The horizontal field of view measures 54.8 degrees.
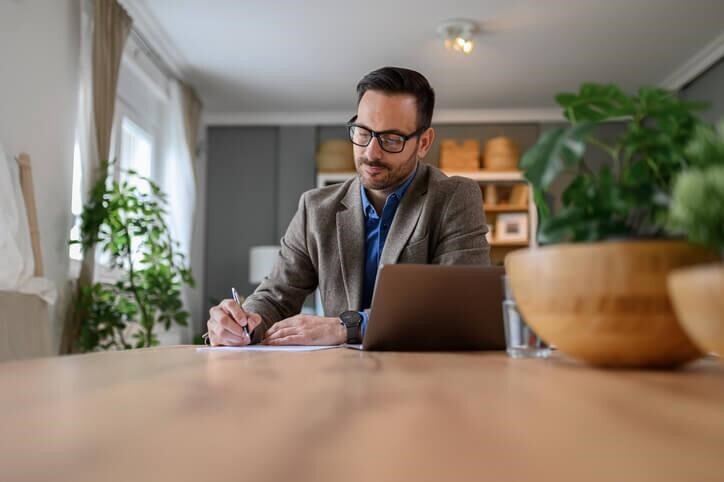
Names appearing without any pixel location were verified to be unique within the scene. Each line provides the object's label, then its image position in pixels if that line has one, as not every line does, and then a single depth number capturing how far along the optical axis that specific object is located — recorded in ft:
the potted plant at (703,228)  1.32
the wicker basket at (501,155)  19.76
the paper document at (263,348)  3.77
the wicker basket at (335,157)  20.56
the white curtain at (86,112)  12.22
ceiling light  14.34
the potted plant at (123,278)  11.73
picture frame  19.60
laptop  3.49
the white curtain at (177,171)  17.66
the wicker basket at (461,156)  20.07
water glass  2.78
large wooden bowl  1.74
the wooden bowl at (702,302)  1.29
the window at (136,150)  15.43
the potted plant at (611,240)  1.78
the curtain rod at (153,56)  14.80
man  6.48
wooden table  0.79
